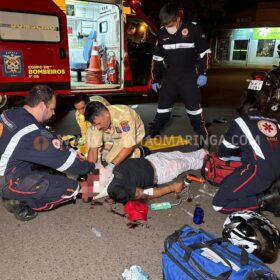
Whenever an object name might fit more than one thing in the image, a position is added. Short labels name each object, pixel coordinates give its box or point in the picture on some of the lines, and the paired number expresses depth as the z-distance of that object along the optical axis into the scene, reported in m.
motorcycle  6.03
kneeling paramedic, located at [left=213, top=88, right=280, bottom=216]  2.63
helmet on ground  2.12
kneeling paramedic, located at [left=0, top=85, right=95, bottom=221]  2.46
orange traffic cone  8.02
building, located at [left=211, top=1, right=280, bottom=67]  24.97
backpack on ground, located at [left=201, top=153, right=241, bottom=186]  3.34
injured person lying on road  2.92
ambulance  5.58
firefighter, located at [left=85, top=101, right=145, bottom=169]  3.41
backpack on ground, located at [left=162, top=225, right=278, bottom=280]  1.69
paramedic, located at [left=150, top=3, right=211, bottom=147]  4.16
